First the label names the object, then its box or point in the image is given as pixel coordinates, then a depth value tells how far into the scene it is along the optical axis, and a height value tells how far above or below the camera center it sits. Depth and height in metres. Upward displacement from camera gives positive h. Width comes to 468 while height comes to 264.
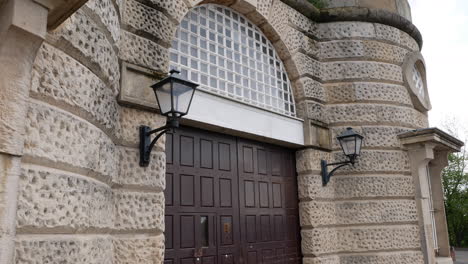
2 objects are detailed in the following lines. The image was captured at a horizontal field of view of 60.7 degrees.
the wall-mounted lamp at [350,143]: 6.45 +1.06
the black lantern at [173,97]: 3.82 +1.13
